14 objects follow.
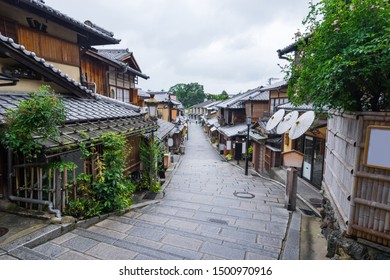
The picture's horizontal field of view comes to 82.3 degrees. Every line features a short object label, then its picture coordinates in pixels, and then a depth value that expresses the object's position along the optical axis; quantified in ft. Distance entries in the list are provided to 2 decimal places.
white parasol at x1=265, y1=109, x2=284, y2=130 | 41.13
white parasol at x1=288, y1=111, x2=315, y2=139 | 28.73
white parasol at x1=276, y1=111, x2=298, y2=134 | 35.13
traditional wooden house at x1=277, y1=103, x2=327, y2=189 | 39.23
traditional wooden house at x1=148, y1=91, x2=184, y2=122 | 124.57
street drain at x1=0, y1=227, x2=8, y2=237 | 18.06
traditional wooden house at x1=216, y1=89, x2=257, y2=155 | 91.66
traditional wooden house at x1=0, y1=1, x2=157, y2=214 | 20.66
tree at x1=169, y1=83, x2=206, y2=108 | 385.29
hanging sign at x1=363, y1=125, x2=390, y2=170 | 14.82
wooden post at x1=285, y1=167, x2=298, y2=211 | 32.40
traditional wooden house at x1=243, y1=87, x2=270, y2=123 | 94.79
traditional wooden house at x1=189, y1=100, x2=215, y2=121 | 318.24
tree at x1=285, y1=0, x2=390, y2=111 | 14.35
